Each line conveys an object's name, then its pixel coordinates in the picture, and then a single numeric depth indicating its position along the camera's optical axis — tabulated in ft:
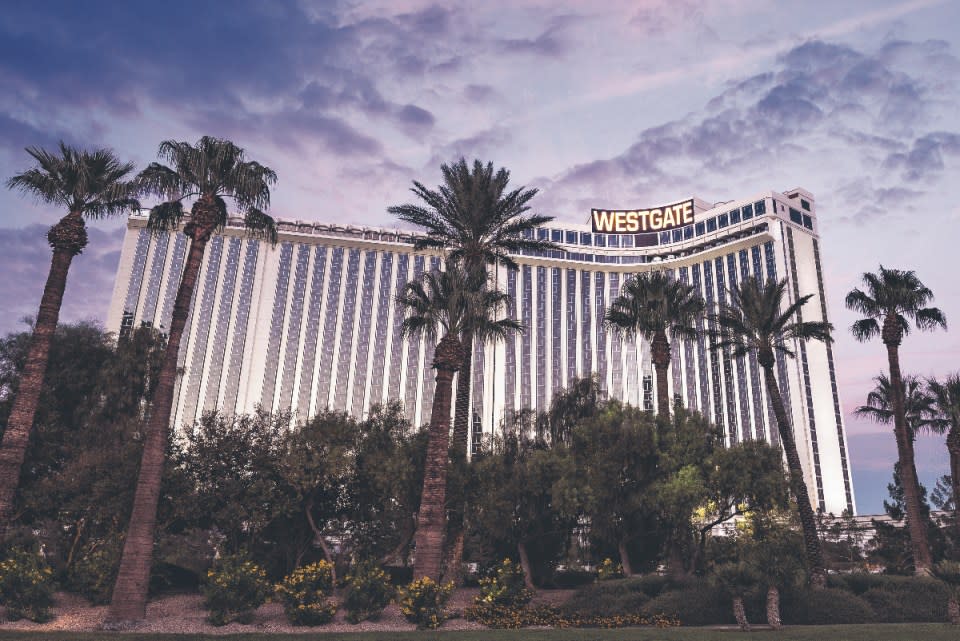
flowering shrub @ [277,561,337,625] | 79.71
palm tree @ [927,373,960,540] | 158.71
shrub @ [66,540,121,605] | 88.84
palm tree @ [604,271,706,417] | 135.03
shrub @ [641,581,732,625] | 83.25
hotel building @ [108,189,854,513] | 359.87
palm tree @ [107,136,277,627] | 83.10
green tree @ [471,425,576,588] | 109.40
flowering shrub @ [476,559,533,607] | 85.46
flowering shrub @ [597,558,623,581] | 106.42
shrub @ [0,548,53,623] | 77.71
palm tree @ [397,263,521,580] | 89.97
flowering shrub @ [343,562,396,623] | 81.82
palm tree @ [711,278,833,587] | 128.36
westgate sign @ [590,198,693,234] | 403.95
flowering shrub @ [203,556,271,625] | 81.05
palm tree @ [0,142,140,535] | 84.58
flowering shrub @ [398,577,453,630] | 78.64
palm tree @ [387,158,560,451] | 118.32
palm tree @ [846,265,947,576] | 133.59
